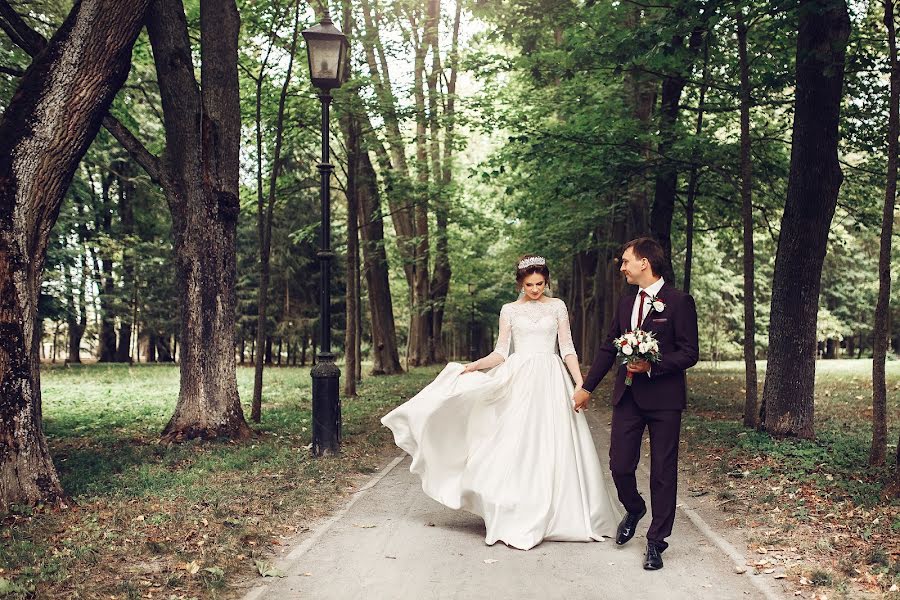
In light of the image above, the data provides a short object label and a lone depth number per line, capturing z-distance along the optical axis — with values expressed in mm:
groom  5750
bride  6402
